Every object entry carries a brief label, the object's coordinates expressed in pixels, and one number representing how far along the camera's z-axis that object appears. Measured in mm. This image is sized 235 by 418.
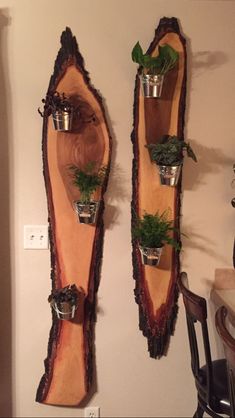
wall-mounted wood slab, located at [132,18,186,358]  1722
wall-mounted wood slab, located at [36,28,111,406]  1703
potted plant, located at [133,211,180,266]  1682
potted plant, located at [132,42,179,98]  1580
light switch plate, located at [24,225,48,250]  1779
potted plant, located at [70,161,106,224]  1665
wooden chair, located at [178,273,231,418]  1354
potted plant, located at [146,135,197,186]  1633
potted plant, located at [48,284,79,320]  1706
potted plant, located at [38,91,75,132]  1624
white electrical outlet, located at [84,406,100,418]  1923
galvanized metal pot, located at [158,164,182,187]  1661
